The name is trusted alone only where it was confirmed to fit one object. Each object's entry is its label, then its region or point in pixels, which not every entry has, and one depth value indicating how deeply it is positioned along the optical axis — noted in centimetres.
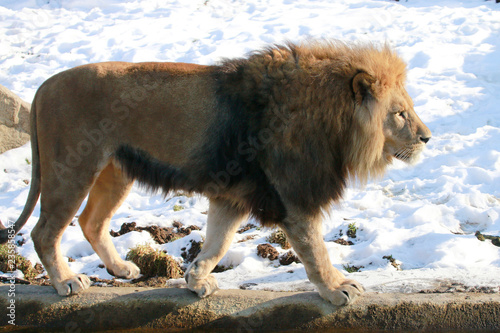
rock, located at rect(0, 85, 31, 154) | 1237
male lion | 623
